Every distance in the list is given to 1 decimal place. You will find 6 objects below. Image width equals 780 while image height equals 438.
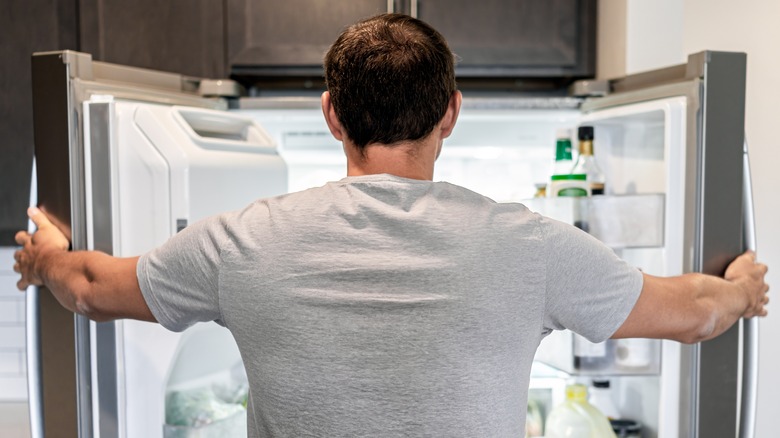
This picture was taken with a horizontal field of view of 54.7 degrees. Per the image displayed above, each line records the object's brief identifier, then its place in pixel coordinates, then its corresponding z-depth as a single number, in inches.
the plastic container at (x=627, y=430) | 62.8
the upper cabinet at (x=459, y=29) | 69.4
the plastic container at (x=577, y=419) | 61.6
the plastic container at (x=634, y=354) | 57.6
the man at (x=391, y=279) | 34.0
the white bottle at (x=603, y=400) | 66.3
